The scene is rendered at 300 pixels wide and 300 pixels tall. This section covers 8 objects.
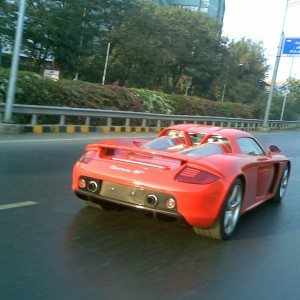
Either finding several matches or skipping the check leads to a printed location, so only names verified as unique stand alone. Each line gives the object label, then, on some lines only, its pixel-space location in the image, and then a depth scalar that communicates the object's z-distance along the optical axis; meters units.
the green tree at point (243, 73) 47.86
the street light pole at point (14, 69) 14.16
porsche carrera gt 4.98
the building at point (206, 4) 92.75
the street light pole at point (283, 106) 45.31
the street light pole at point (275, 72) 33.95
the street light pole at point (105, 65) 33.84
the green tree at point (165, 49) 34.88
